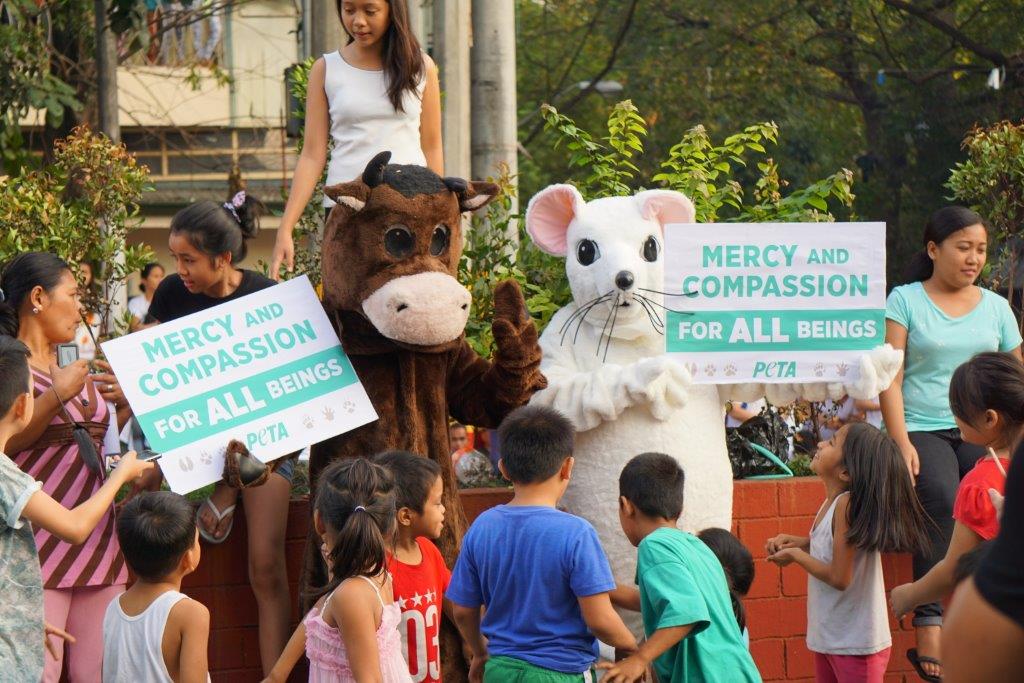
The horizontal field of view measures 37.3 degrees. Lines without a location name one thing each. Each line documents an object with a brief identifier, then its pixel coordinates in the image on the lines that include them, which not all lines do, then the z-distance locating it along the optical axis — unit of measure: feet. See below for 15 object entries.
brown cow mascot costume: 16.56
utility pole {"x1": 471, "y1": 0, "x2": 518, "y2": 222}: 32.63
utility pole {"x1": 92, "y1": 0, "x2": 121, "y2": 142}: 41.04
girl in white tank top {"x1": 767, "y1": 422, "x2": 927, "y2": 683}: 17.53
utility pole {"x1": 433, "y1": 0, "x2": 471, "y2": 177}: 33.35
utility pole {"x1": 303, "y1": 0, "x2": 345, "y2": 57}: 29.50
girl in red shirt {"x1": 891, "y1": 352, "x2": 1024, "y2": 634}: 14.76
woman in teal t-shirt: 20.16
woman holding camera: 16.28
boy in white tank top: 14.05
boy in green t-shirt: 14.07
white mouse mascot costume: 17.71
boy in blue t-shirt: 14.37
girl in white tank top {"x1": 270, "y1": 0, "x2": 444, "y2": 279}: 18.03
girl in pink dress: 13.51
